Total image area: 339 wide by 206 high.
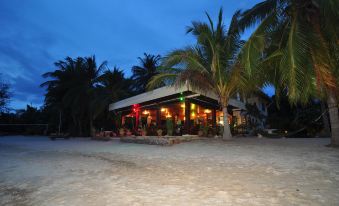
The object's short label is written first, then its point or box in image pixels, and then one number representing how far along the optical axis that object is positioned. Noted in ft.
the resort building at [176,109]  47.47
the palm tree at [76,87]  76.33
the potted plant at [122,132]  54.70
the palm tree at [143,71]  106.62
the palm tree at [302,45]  22.33
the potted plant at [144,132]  49.65
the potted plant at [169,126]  45.39
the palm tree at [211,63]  37.83
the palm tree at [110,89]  69.68
